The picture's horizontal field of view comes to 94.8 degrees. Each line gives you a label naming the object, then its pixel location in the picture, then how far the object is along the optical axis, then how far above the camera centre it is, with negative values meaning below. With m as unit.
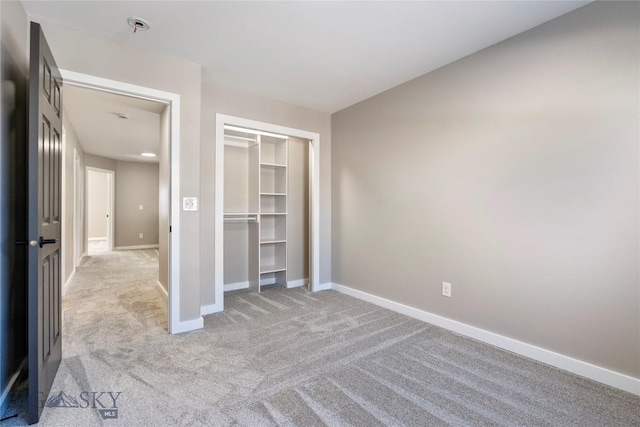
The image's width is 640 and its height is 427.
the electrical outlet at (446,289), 2.78 -0.71
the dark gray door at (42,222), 1.47 -0.05
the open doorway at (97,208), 9.55 +0.21
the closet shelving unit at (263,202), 4.12 +0.19
